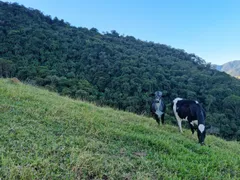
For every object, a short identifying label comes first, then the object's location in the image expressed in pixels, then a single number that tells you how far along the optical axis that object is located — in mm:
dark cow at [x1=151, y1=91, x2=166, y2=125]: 7821
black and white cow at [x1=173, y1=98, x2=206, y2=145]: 6204
